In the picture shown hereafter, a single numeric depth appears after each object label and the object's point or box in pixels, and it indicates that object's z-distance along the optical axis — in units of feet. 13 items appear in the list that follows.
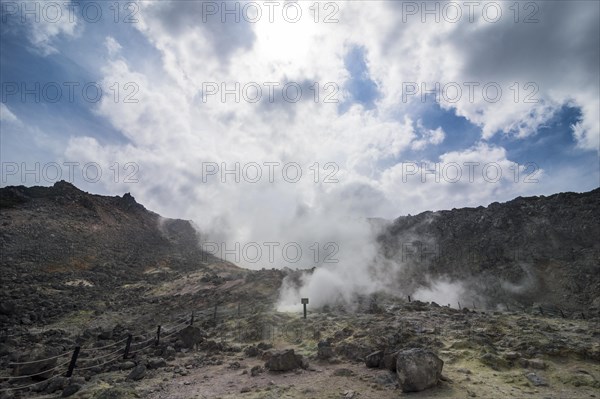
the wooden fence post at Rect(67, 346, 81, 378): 36.68
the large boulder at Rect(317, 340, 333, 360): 40.19
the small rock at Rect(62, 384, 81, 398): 31.96
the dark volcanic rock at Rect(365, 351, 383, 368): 35.51
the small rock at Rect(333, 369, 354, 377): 34.35
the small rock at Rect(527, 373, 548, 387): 29.26
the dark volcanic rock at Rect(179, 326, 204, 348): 50.67
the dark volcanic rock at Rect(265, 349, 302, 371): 37.04
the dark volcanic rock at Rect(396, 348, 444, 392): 28.73
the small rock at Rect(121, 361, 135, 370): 40.86
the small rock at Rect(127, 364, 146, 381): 36.55
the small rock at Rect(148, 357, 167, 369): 40.70
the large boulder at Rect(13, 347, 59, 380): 36.94
